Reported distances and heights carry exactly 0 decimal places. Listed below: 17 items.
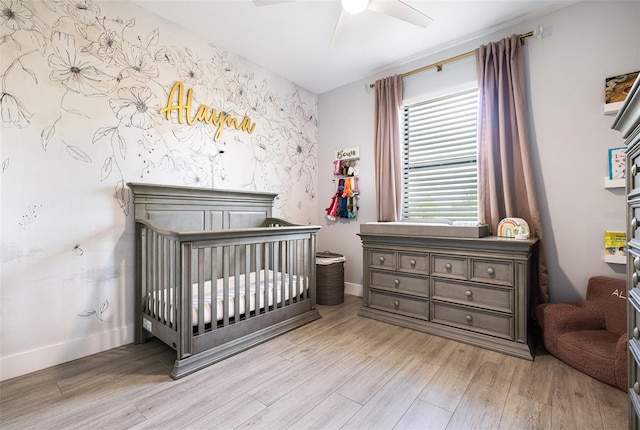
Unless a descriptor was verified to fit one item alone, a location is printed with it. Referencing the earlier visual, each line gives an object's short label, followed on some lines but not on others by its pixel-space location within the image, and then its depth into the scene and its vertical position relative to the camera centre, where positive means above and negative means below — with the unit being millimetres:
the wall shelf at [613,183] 1888 +222
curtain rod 2207 +1421
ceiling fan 1804 +1345
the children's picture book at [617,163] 1897 +354
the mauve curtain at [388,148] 2926 +705
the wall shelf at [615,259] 1900 -290
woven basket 2998 -718
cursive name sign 2336 +905
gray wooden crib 1725 -450
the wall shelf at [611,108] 1905 +727
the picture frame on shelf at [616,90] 1885 +844
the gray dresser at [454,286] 1927 -540
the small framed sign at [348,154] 3320 +740
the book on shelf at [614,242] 1910 -179
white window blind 2592 +559
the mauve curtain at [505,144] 2166 +571
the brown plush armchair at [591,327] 1607 -718
